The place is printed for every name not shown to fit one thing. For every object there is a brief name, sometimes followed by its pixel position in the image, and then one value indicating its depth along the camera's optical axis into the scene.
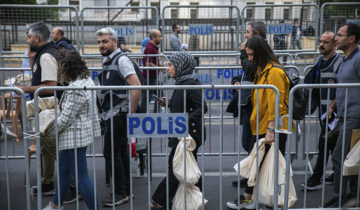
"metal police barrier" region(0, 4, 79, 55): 10.83
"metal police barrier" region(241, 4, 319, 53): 11.41
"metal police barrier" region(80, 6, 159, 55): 12.82
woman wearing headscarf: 4.46
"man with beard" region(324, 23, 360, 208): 4.46
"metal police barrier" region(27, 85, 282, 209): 3.99
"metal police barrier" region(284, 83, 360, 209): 4.05
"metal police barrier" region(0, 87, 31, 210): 4.16
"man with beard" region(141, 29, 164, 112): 10.08
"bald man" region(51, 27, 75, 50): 8.27
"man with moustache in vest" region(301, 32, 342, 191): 5.39
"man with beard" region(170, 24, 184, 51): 11.39
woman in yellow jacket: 4.43
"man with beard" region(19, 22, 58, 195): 5.09
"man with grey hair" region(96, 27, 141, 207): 4.94
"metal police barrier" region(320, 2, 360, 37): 12.09
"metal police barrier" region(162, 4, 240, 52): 10.98
